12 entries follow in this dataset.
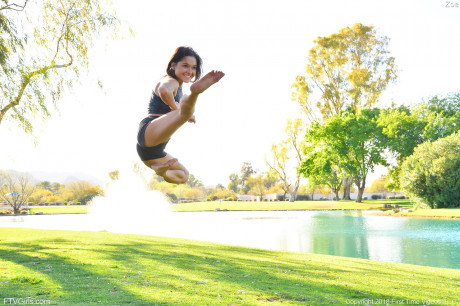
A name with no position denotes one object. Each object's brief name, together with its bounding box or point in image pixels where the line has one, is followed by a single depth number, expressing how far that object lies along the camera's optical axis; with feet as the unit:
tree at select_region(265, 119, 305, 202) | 201.16
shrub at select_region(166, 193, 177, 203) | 266.98
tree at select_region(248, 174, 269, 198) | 314.76
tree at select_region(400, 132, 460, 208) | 120.37
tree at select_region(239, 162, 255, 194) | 343.05
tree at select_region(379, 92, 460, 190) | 149.28
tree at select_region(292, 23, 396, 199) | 150.51
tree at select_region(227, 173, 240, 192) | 347.32
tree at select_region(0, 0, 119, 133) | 37.24
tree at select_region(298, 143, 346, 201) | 160.25
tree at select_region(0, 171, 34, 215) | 188.42
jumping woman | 8.99
